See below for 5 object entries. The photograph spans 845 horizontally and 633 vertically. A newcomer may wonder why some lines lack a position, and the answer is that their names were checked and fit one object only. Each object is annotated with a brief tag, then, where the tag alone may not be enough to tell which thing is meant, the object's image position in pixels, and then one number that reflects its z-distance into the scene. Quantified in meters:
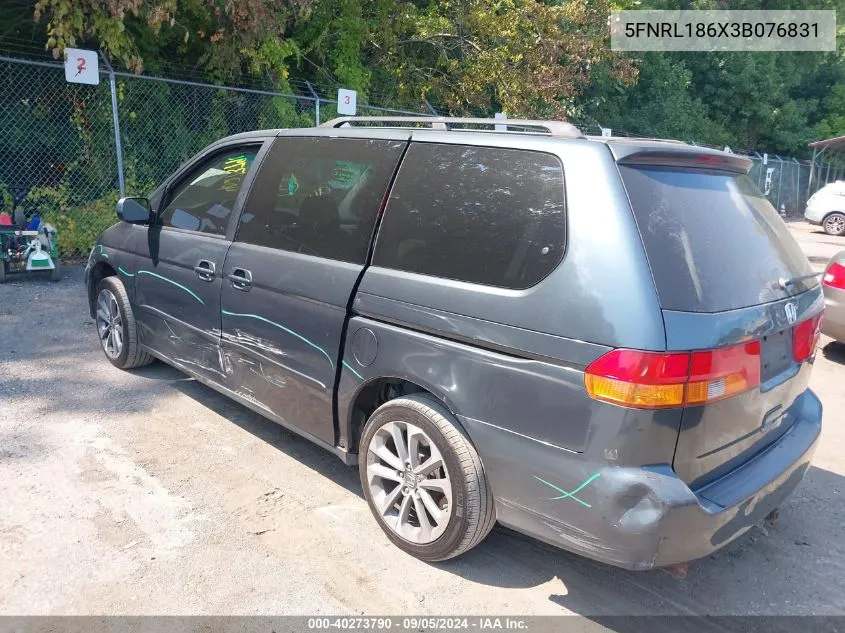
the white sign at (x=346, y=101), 11.00
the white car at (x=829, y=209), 19.36
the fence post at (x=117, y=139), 8.69
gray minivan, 2.34
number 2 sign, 8.20
